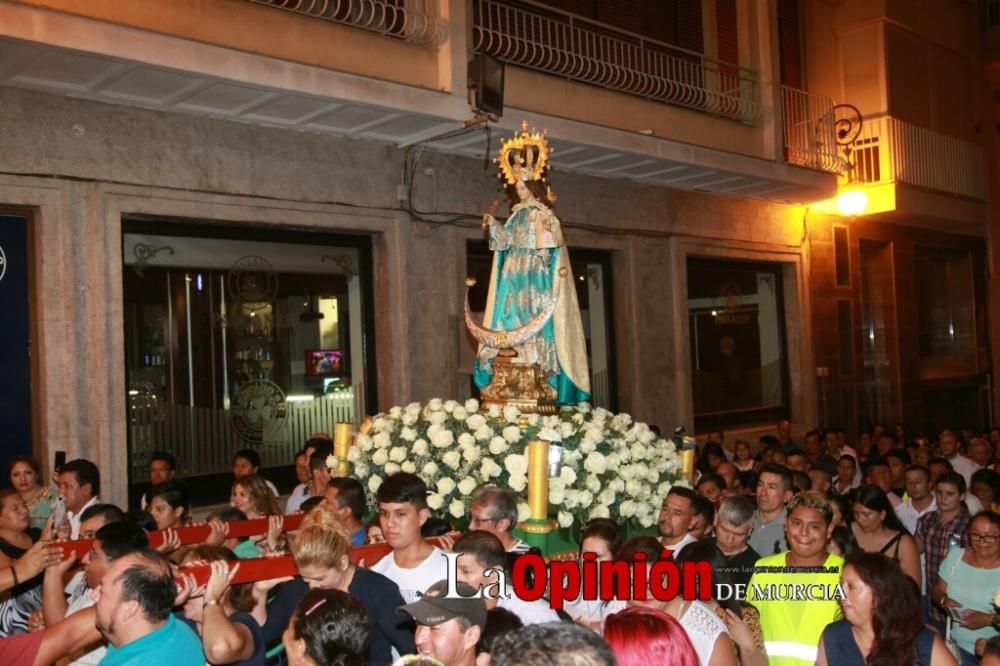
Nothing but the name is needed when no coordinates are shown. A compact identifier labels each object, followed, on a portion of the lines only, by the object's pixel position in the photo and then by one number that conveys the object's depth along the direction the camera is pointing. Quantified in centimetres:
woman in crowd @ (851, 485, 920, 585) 593
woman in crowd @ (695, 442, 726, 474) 936
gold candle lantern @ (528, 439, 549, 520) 570
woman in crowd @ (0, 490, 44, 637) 505
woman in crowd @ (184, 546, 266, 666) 343
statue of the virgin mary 708
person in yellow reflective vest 403
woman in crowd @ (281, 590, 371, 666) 292
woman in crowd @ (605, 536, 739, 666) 338
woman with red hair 270
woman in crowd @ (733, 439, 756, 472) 1082
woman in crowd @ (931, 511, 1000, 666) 531
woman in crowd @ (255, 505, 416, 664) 381
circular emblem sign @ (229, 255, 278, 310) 961
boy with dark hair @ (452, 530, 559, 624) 373
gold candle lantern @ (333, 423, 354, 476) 677
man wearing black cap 288
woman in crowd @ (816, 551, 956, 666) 348
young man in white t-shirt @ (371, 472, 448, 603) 439
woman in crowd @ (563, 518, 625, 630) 467
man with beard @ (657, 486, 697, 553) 545
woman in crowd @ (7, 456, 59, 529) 692
